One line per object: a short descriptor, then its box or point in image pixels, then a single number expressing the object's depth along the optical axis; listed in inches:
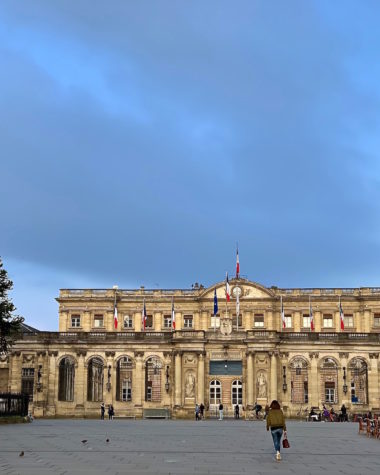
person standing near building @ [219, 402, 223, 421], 2461.9
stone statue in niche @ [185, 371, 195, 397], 2704.2
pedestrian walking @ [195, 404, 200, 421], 2473.4
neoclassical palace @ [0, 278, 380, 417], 2677.2
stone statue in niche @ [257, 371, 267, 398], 2662.4
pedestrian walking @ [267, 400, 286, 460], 898.2
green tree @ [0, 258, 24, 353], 1919.3
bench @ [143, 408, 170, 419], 2635.3
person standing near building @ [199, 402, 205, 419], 2546.8
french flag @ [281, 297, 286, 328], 3274.1
